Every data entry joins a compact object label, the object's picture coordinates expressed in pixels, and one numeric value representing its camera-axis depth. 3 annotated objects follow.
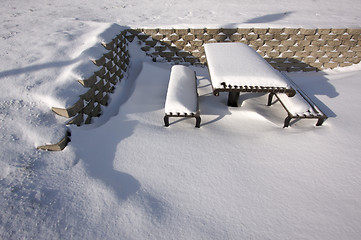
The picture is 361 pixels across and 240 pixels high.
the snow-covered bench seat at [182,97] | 2.95
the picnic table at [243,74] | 2.71
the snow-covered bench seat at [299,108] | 3.05
